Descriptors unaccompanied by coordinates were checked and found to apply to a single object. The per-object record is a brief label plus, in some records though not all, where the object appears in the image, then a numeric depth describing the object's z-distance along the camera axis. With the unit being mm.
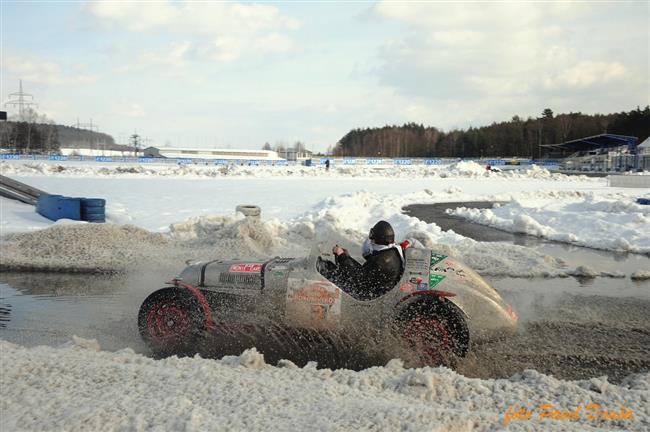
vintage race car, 5797
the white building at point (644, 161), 55188
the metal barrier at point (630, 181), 37500
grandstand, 58094
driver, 5938
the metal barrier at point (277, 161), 64625
